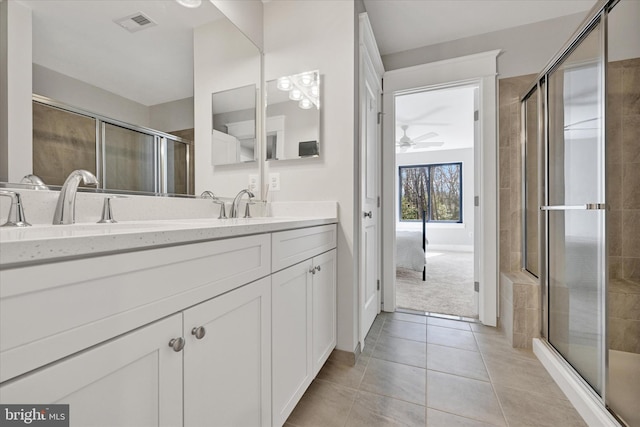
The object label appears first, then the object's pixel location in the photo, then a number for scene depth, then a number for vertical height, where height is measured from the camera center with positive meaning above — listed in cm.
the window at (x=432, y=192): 677 +47
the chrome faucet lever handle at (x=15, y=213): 76 +0
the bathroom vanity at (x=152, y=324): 42 -24
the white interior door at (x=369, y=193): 184 +14
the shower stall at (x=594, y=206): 126 +2
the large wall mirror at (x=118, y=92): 91 +48
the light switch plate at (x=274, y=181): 189 +21
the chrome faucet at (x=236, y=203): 162 +5
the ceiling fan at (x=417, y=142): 487 +139
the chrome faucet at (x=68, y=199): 84 +4
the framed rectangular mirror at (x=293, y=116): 178 +64
